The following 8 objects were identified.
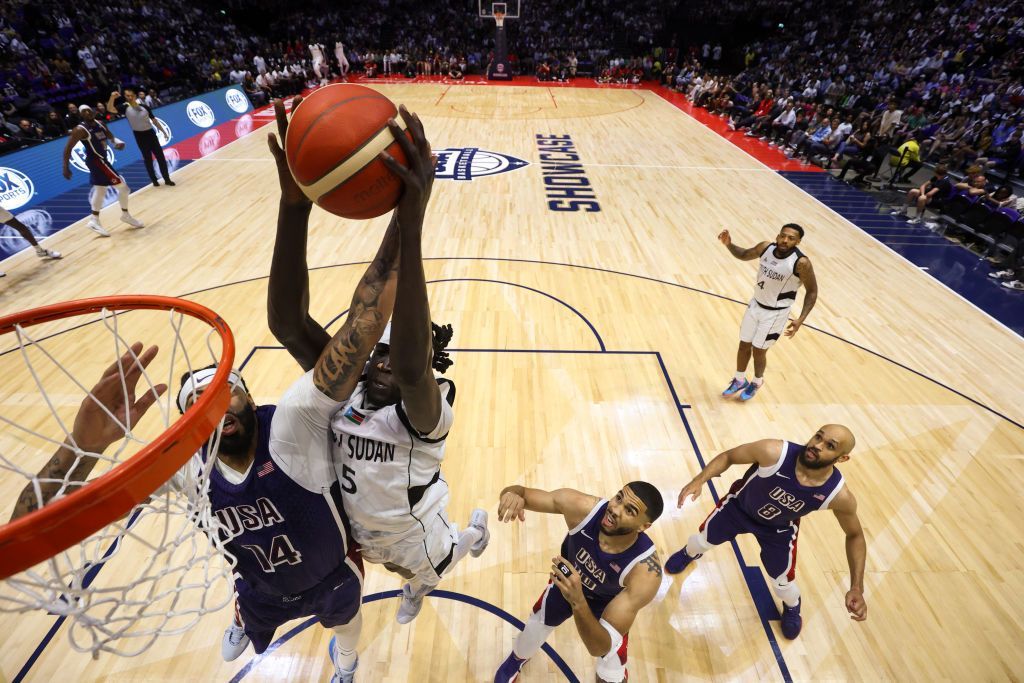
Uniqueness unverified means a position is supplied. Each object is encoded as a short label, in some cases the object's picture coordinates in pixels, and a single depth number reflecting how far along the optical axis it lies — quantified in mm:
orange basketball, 1402
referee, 8727
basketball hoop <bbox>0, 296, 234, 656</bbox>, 1203
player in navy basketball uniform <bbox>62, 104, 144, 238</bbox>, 7285
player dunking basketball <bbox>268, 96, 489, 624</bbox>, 1310
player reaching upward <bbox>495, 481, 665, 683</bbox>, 2268
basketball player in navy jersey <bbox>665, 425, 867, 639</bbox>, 2803
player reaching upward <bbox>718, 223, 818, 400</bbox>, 4349
